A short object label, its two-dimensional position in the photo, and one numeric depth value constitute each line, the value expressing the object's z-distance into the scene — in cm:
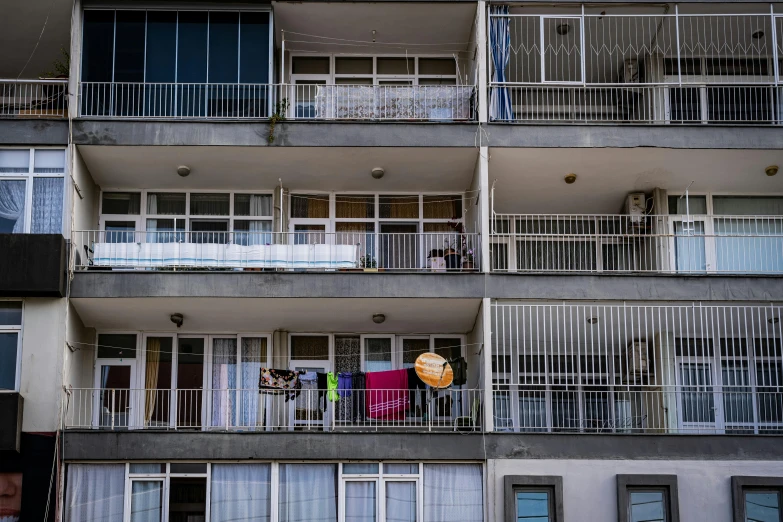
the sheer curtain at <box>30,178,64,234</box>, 2277
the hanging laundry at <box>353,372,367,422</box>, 2330
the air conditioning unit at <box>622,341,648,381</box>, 2394
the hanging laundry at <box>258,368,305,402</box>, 2284
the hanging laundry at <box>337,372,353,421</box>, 2333
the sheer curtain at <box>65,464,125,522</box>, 2141
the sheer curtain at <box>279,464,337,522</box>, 2159
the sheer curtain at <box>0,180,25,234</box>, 2267
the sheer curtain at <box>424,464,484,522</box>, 2144
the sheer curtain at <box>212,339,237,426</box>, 2386
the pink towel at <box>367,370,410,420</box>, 2316
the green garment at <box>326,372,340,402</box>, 2262
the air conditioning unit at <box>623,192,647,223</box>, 2483
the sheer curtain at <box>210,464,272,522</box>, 2156
